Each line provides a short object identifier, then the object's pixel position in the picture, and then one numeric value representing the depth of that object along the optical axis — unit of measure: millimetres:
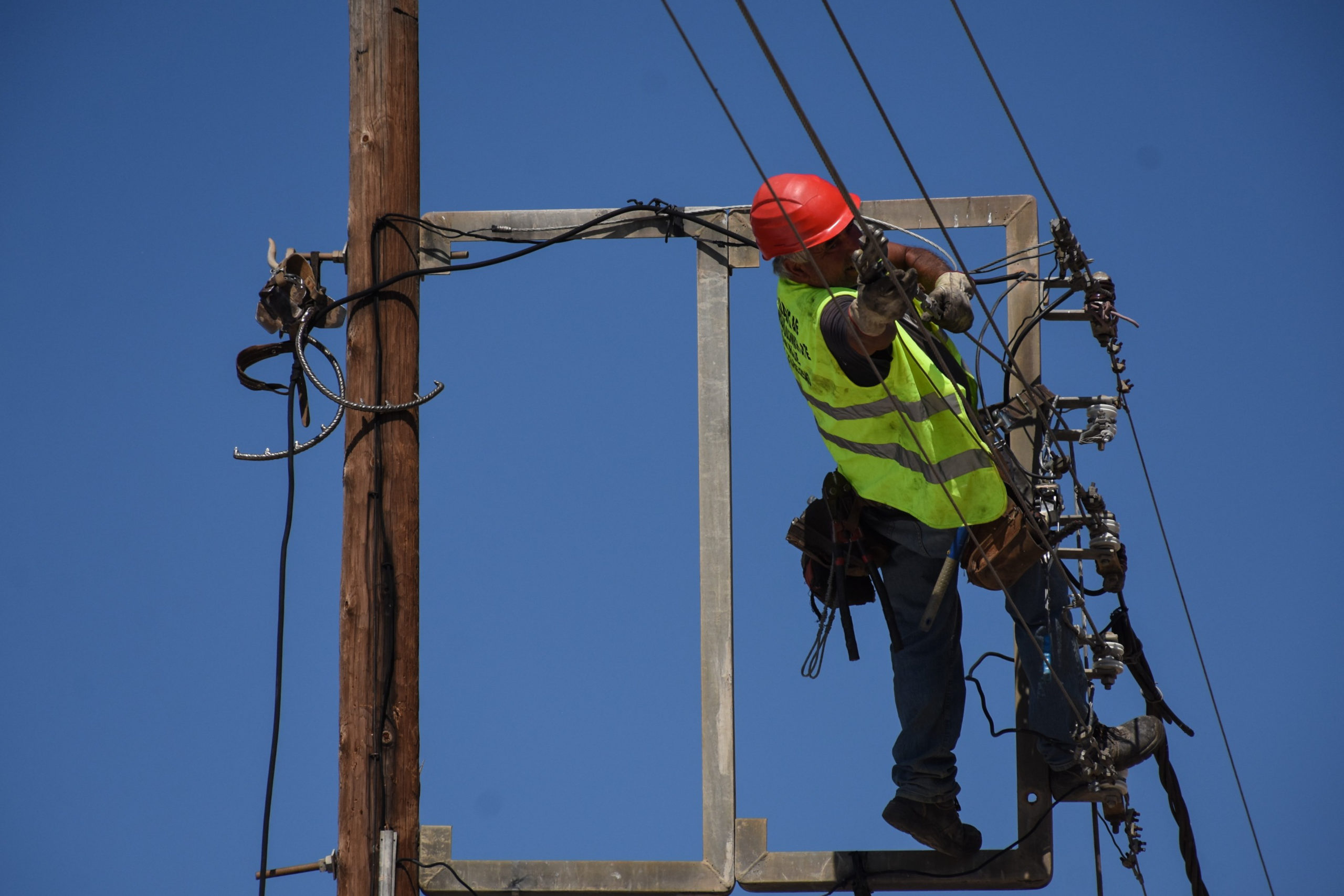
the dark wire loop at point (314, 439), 11898
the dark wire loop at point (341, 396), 11562
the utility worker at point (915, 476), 12414
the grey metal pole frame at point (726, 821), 14516
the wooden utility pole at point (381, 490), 11258
